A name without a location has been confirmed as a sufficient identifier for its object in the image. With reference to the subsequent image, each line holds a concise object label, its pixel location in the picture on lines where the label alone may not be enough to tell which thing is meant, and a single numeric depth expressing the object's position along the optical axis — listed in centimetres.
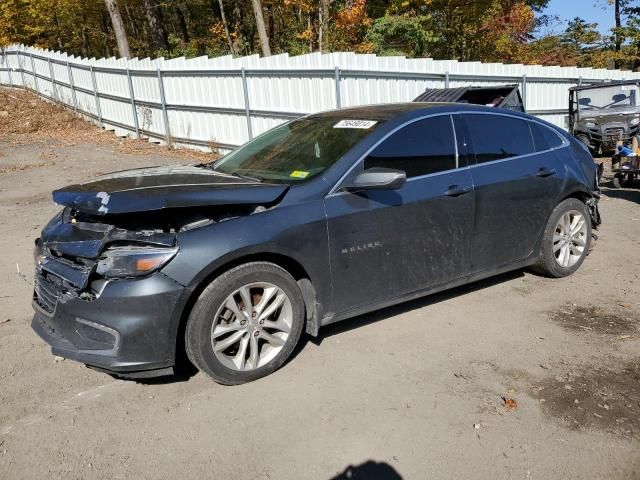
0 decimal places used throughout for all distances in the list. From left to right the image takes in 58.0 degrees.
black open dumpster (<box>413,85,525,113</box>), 927
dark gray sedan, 330
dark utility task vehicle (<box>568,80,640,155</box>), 1307
